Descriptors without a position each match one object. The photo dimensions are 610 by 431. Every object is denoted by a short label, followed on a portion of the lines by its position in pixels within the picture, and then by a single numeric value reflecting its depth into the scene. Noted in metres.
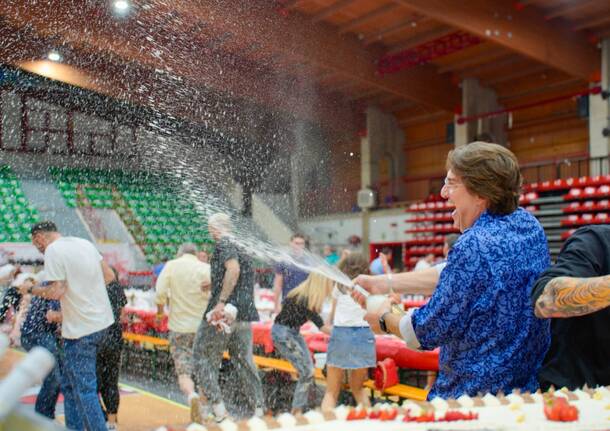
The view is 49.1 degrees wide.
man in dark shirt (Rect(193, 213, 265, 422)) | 5.09
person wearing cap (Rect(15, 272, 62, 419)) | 4.63
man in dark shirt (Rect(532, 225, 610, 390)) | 1.70
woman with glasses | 1.84
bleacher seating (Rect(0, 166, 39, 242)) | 16.38
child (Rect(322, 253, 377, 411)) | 5.06
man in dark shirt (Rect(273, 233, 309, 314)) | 5.81
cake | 1.51
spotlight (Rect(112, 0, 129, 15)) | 14.04
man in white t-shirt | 4.16
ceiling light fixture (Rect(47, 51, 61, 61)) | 15.25
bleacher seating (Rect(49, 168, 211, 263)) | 18.14
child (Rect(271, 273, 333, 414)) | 5.38
